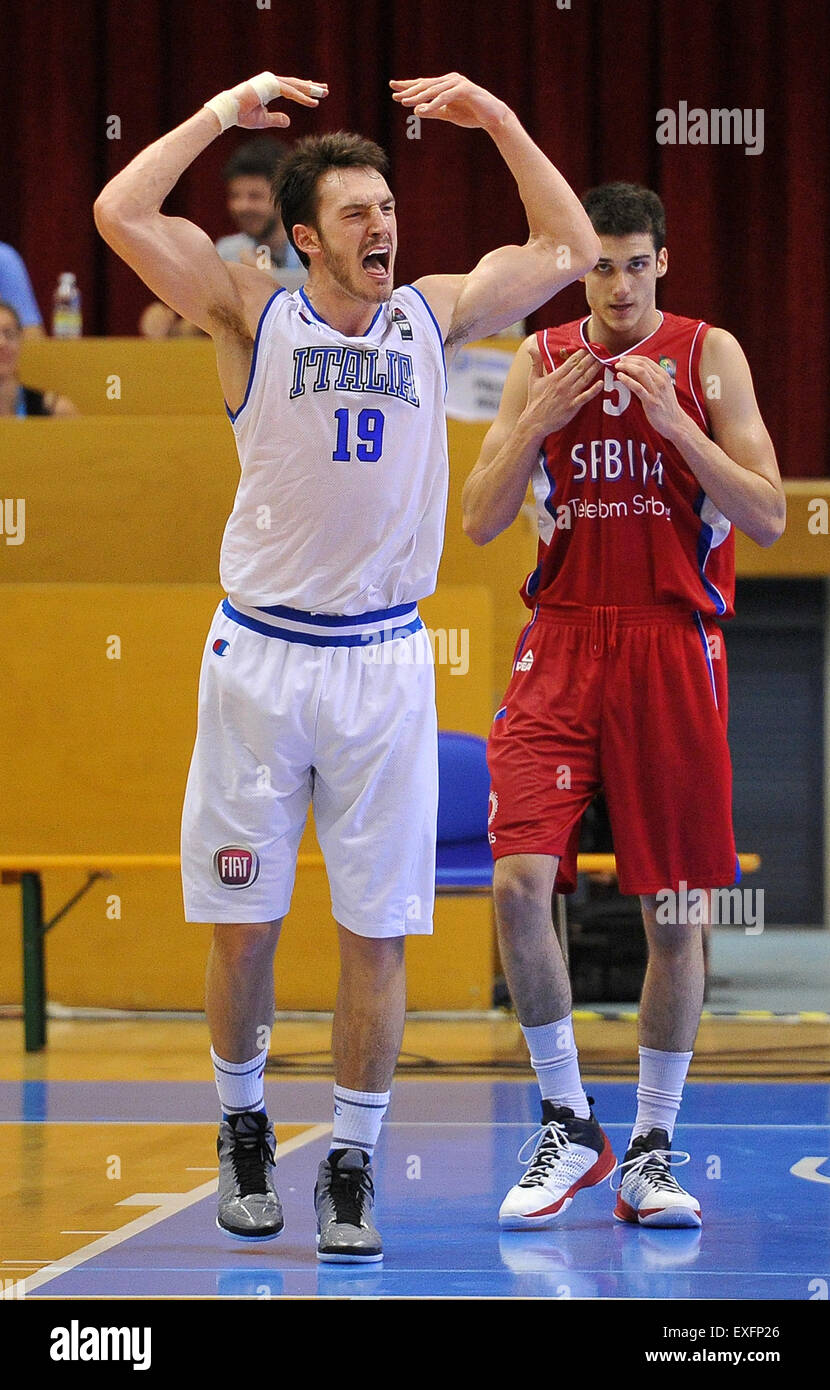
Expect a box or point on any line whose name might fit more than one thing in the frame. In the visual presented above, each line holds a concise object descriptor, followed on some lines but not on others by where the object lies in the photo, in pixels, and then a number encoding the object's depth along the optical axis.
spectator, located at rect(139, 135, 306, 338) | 17.44
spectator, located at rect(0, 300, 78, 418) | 15.80
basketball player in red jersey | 7.71
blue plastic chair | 14.01
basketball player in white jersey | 6.84
